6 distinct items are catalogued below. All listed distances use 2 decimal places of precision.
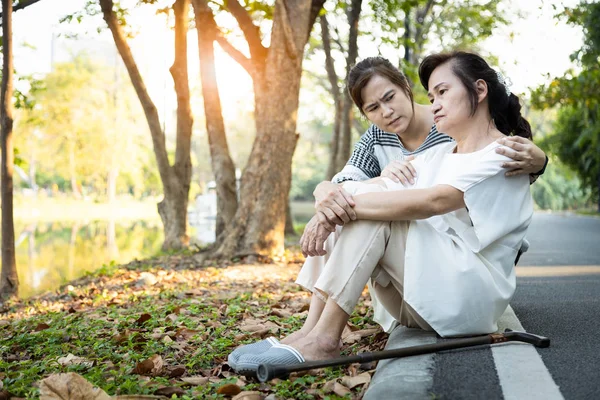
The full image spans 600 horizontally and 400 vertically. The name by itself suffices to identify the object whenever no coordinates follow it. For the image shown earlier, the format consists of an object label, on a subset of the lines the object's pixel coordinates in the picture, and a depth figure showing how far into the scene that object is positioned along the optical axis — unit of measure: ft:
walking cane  9.06
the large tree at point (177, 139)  35.78
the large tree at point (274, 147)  27.43
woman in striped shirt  13.38
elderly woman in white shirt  10.02
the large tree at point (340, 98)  46.55
